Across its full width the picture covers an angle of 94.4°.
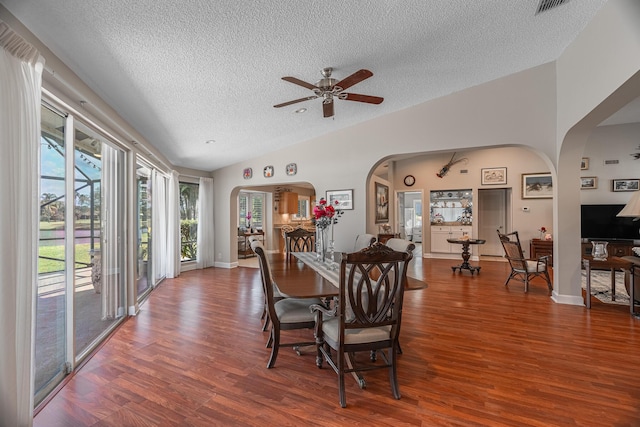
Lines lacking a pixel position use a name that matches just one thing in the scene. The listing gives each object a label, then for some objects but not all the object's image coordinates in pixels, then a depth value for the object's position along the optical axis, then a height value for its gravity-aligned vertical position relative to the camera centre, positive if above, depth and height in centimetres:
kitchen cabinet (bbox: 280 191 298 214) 963 +33
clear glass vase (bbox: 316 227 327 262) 337 -38
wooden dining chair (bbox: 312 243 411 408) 188 -71
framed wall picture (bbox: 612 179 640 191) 630 +58
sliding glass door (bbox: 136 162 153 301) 448 -24
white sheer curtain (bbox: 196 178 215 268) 710 -26
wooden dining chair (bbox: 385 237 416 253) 300 -34
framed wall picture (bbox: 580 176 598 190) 657 +65
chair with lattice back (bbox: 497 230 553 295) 483 -88
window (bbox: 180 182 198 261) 681 -17
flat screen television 630 -27
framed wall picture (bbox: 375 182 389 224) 775 +26
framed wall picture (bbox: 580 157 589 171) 659 +108
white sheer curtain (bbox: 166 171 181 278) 596 -28
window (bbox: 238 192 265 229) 923 +10
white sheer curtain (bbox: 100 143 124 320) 325 -21
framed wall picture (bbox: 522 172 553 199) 735 +66
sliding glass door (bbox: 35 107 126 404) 224 -28
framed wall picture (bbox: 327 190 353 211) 554 +29
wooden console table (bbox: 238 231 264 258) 870 -94
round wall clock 875 +96
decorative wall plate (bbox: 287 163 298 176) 612 +92
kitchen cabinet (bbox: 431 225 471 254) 822 -65
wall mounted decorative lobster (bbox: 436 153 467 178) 820 +129
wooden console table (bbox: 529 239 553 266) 701 -88
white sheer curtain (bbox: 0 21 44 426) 146 -3
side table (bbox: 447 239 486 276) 634 -92
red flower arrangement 328 -4
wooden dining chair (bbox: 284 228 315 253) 423 -36
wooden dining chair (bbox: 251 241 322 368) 245 -88
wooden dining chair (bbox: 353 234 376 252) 399 -39
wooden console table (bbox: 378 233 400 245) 694 -57
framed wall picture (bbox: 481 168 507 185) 772 +96
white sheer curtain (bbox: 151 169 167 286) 529 -22
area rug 440 -130
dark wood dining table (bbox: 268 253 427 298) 214 -57
